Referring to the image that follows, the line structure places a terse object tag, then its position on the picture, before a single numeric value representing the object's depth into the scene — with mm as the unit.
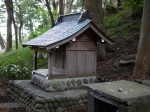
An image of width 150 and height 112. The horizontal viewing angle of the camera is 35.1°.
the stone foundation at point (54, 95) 8570
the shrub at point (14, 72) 13562
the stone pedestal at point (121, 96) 5730
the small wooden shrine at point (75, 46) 9195
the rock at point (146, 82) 7341
